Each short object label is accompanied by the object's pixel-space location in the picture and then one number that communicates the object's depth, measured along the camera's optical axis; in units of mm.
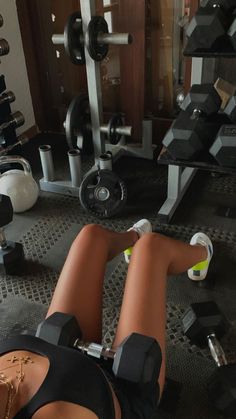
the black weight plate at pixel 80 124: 2037
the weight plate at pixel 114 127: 2092
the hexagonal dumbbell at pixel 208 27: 1371
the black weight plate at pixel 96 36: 1848
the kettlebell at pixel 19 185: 1945
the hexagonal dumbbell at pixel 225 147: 1344
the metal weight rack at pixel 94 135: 1836
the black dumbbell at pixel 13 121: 2145
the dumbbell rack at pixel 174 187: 1877
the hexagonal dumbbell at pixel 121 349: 731
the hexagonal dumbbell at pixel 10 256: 1619
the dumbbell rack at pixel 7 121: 2096
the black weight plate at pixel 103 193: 1902
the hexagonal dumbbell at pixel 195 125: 1426
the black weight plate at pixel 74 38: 1849
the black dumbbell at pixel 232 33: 1329
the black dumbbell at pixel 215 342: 1044
